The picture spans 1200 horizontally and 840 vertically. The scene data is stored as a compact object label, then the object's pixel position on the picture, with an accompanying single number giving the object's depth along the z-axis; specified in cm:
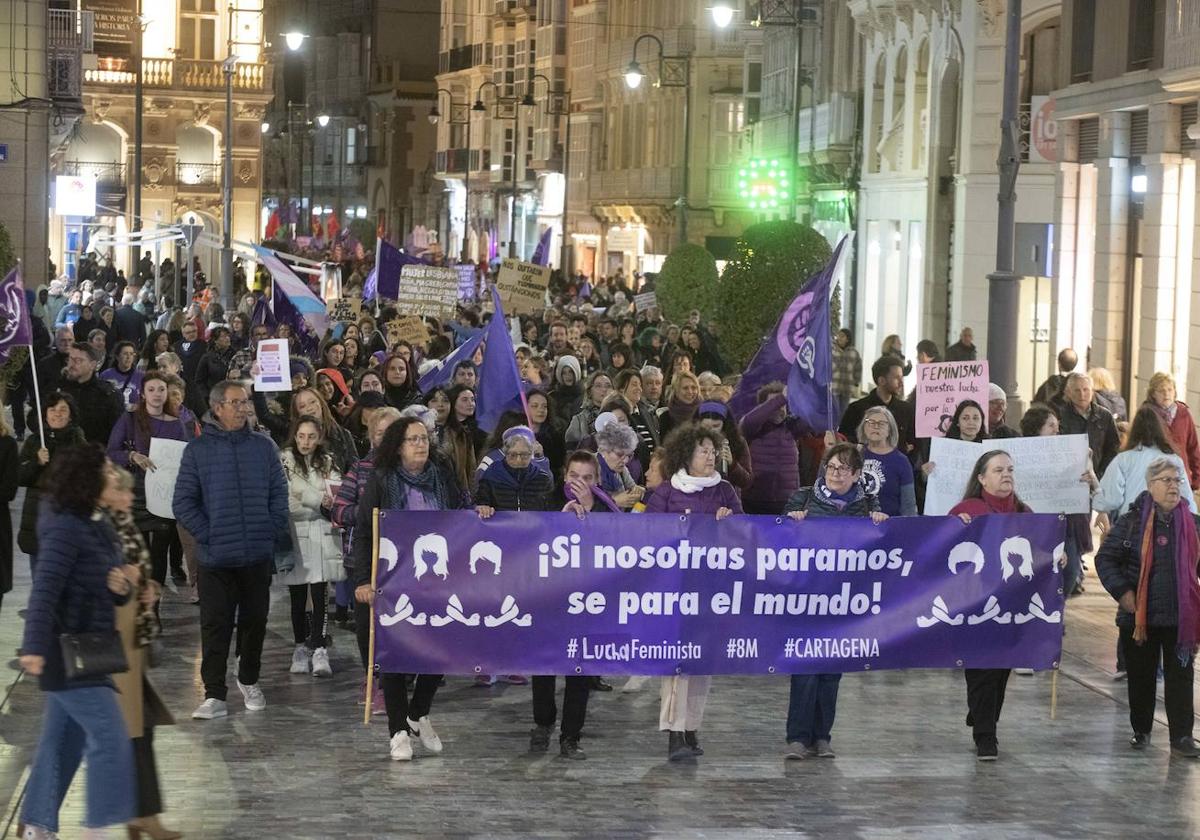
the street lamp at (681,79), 5322
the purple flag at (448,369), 1941
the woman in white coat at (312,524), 1358
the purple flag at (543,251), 3778
